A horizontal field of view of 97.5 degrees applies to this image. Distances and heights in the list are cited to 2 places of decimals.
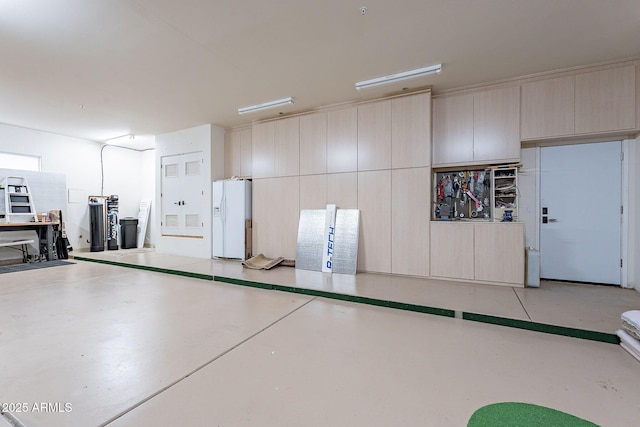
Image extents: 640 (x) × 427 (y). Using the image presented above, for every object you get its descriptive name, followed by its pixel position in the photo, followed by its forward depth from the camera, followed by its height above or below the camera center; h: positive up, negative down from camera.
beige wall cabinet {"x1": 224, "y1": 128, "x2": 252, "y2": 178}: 6.77 +1.44
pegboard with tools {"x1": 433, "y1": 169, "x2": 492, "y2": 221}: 4.70 +0.27
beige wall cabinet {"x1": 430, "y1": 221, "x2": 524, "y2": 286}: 4.10 -0.63
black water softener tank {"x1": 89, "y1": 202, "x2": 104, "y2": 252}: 7.80 -0.38
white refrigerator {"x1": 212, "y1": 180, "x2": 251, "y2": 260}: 6.29 -0.18
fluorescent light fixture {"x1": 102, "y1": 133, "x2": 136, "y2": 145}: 7.51 +2.01
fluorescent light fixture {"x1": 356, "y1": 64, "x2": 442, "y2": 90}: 3.97 +2.01
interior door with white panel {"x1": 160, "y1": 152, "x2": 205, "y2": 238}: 6.91 +0.40
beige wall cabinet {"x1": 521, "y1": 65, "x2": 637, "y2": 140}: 3.77 +1.51
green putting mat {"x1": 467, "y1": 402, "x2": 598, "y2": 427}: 1.52 -1.15
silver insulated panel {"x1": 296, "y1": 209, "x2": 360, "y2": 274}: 5.04 -0.56
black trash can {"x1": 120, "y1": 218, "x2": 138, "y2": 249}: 8.38 -0.64
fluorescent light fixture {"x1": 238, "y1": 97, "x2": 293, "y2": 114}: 5.21 +2.05
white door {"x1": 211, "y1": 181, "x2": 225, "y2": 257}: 6.54 -0.19
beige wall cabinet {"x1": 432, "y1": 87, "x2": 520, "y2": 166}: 4.33 +1.33
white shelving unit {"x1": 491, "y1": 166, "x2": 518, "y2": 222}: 4.44 +0.32
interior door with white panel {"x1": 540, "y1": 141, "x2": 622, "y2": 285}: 4.22 -0.03
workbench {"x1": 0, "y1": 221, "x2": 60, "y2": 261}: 6.39 -0.50
